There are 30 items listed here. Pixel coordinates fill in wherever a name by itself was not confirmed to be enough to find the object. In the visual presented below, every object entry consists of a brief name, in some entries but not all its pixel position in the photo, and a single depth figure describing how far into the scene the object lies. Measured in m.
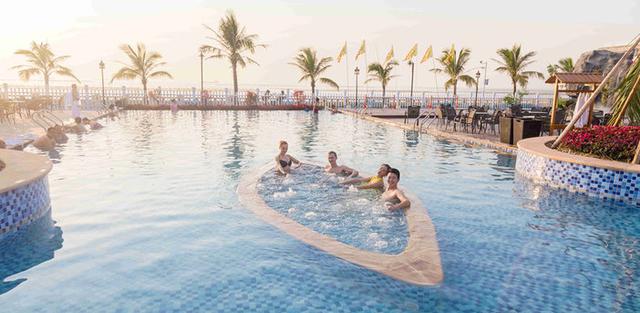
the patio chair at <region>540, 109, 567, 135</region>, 14.48
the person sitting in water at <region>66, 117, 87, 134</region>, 16.44
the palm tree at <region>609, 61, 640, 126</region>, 9.66
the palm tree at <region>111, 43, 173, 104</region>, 33.16
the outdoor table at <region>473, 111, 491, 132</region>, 16.80
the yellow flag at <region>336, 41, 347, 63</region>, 31.14
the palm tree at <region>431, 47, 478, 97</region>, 34.72
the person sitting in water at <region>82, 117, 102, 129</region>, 18.00
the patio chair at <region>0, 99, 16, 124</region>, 16.33
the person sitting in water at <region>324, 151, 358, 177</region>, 9.69
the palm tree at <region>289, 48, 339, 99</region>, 36.34
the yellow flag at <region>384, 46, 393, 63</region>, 29.67
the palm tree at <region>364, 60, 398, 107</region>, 37.69
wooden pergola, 12.08
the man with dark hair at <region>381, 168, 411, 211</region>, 7.21
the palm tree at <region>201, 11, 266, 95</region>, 34.41
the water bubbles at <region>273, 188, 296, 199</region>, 8.20
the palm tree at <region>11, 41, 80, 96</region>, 31.70
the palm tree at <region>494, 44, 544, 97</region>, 34.28
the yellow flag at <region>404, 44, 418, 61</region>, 26.69
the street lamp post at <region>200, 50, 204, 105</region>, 31.23
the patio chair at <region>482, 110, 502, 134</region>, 16.50
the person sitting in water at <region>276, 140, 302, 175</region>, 9.91
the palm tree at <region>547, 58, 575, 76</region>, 34.22
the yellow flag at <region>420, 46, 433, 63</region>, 25.78
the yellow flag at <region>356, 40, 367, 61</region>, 30.88
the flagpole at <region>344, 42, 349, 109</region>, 34.42
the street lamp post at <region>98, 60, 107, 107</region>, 30.05
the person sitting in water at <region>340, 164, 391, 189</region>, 8.60
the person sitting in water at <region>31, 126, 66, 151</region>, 12.33
